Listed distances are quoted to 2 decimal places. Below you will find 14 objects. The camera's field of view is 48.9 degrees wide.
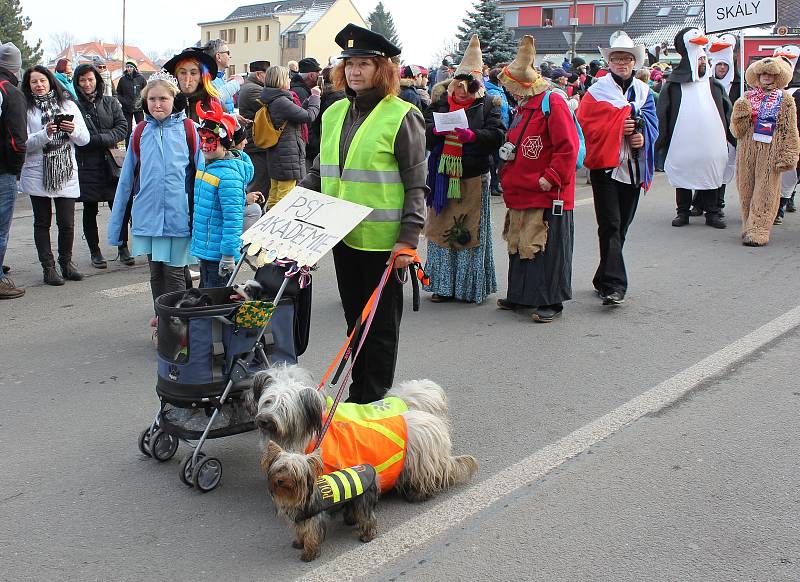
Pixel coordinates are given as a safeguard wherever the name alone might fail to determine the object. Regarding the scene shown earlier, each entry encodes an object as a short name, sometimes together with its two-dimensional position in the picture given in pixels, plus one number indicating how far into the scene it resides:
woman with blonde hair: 10.00
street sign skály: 10.68
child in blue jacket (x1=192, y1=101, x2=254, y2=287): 5.36
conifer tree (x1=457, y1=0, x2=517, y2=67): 38.66
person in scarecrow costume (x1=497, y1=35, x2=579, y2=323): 6.70
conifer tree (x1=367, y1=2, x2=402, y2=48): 101.12
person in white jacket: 8.05
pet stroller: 4.06
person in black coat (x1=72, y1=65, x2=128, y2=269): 8.77
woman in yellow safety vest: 4.31
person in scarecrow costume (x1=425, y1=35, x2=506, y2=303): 7.29
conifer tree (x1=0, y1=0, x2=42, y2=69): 54.21
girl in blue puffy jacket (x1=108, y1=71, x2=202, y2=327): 6.04
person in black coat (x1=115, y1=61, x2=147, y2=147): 13.72
